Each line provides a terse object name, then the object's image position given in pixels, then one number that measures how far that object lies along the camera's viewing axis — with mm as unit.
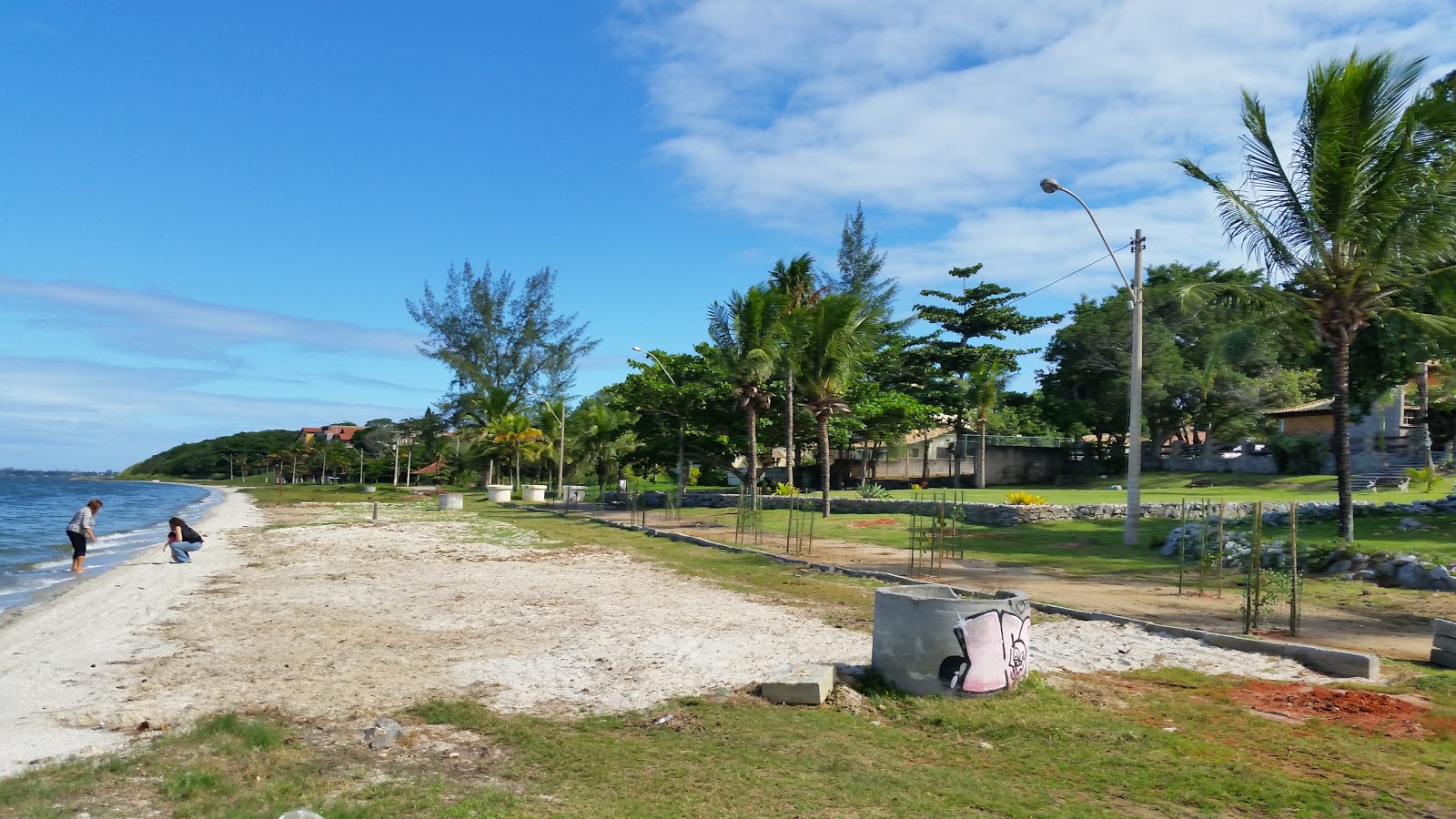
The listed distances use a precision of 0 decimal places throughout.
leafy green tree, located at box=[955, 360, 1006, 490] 43906
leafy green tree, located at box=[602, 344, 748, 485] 37188
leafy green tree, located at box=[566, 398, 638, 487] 48875
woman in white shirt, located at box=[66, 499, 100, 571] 18422
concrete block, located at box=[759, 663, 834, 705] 6977
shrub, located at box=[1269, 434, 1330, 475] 36219
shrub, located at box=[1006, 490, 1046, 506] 25989
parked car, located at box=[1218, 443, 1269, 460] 40281
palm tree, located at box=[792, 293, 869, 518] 28188
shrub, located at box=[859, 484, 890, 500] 32656
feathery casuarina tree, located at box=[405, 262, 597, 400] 65500
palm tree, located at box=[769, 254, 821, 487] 32094
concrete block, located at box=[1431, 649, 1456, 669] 8516
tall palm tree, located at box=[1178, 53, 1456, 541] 15453
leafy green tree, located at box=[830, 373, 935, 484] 38375
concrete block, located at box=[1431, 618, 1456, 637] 8586
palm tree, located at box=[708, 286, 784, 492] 30297
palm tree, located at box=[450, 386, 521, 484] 54938
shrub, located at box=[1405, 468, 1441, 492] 26906
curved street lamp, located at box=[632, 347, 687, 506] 36688
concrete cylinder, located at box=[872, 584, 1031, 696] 7062
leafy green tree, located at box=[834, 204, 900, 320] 56469
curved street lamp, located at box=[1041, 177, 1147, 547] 19109
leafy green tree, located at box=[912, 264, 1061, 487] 48375
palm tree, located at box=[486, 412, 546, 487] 51406
